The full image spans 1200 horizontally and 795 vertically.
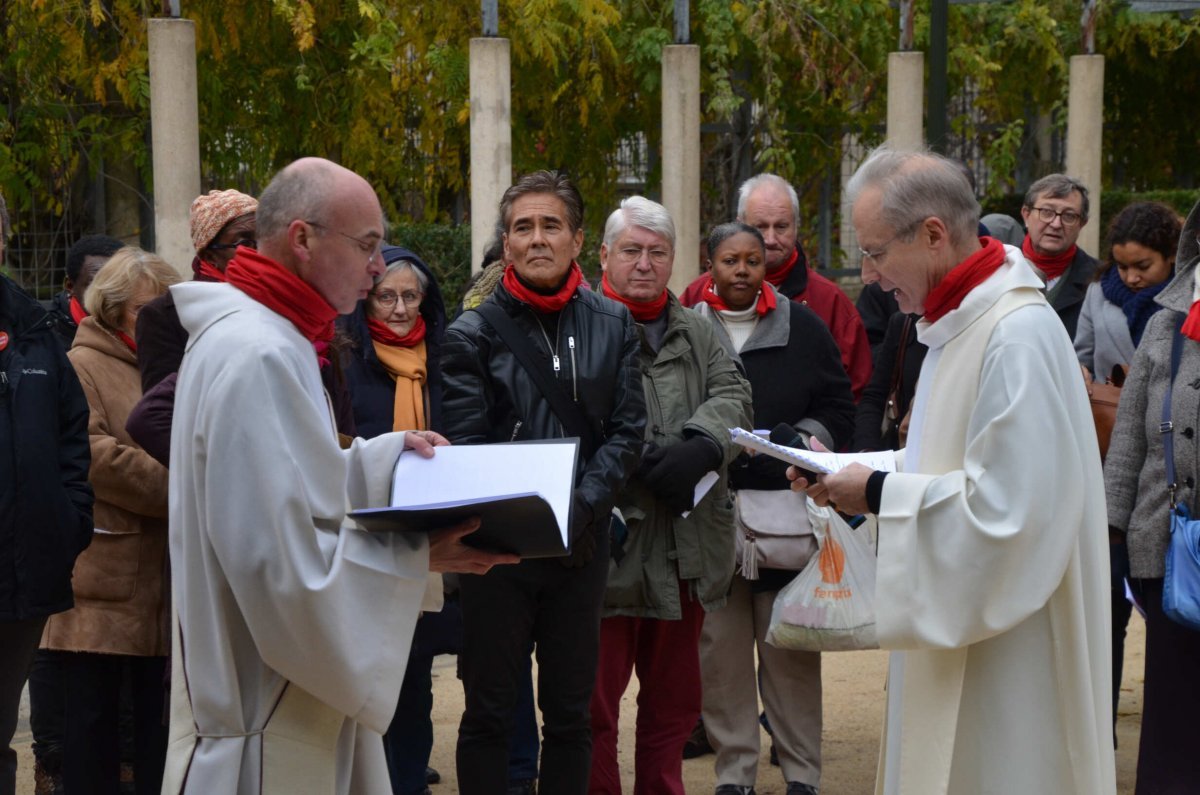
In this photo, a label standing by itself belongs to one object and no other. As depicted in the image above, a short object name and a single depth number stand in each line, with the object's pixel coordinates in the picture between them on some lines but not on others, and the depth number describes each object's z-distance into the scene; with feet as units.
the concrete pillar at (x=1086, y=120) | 36.52
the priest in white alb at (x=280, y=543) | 9.20
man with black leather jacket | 14.85
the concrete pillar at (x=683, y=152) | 35.83
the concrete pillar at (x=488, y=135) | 30.37
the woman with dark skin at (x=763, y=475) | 18.37
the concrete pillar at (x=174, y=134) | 26.17
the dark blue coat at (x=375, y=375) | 17.39
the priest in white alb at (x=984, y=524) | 10.39
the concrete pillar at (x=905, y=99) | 33.65
